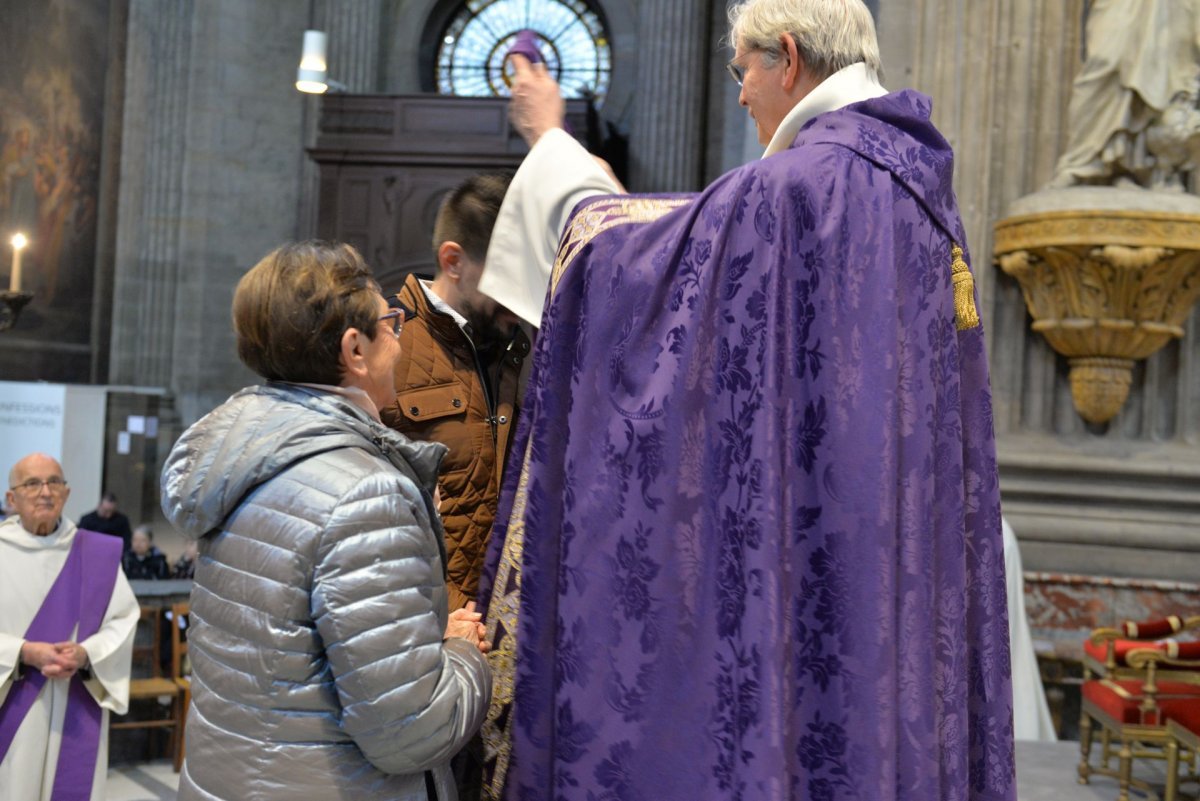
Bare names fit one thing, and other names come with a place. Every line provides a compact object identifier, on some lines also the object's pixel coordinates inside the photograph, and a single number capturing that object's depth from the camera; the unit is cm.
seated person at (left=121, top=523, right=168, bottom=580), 987
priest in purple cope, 169
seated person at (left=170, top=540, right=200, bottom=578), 1009
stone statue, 498
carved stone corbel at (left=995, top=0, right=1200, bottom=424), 495
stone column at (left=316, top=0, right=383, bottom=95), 1526
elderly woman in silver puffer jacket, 156
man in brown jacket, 225
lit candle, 724
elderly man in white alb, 484
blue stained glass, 1616
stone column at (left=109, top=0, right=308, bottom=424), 1534
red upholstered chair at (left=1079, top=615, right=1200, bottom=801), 448
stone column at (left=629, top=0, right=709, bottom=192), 1395
